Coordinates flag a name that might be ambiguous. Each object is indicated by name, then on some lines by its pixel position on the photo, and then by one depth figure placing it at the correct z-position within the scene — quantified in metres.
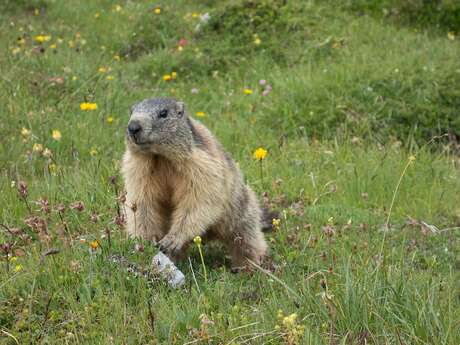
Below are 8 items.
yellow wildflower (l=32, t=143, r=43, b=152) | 10.54
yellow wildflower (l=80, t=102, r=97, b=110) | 13.67
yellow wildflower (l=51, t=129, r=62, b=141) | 11.62
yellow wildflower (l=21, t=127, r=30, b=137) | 11.90
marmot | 8.79
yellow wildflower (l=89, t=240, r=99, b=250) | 7.55
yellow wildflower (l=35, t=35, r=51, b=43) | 17.62
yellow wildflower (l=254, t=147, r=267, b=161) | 10.78
